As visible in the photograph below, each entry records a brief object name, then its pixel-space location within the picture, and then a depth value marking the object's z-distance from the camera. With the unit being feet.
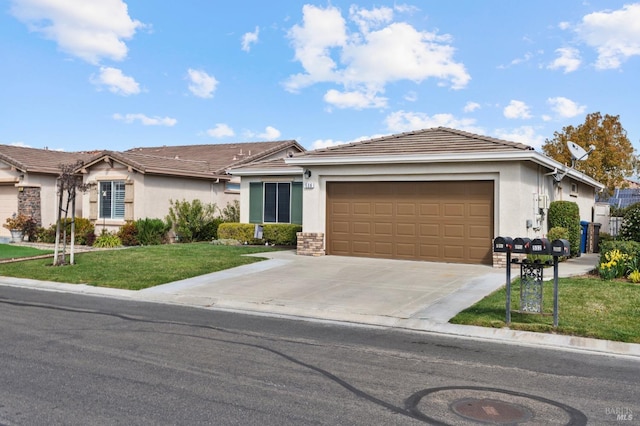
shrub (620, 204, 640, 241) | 51.70
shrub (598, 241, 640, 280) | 43.60
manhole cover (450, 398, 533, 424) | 17.31
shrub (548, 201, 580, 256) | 61.93
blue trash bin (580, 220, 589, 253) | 73.72
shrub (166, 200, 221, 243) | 82.79
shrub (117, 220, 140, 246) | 77.41
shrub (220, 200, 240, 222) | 89.68
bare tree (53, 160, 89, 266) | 55.67
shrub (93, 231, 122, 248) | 77.41
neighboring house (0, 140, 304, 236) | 79.82
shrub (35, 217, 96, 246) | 81.41
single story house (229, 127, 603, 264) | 53.72
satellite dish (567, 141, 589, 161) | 67.54
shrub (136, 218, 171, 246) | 77.36
